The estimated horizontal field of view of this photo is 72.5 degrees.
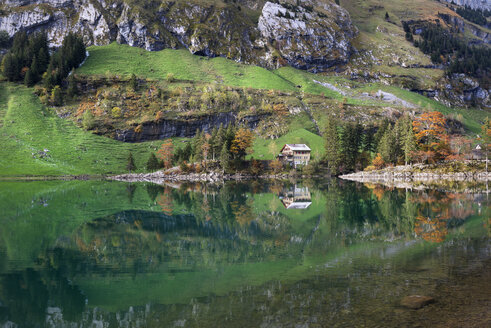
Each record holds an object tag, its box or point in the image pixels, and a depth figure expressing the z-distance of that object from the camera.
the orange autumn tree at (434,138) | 102.77
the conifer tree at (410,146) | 103.50
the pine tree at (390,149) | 115.31
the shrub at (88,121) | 151.50
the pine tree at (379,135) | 132.38
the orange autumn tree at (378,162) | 116.88
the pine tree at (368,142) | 139.90
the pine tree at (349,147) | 129.62
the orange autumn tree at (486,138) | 93.37
